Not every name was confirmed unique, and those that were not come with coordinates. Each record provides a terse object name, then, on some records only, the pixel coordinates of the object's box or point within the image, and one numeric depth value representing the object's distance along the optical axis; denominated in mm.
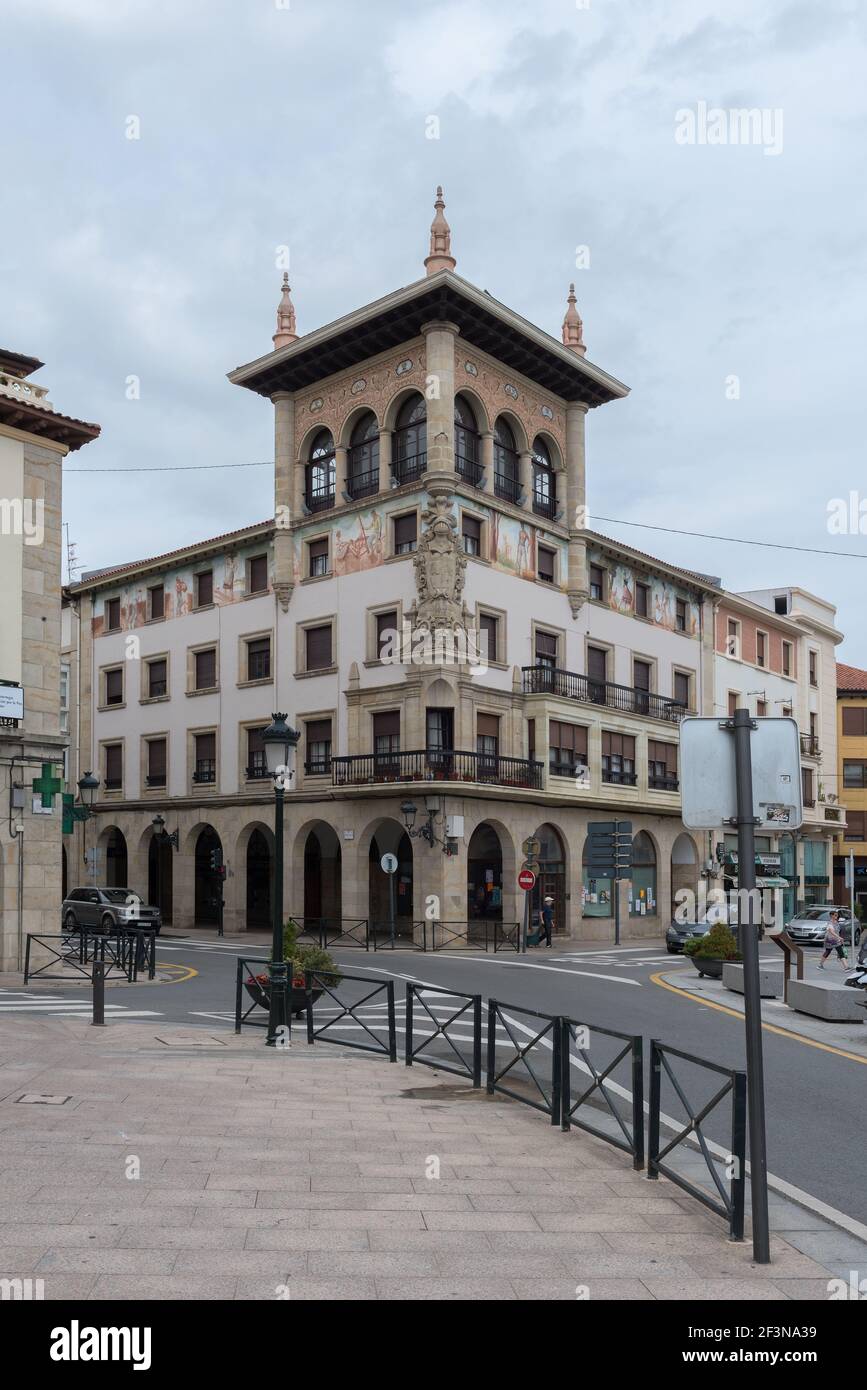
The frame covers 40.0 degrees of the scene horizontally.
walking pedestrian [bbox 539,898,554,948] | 34781
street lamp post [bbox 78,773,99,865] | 26609
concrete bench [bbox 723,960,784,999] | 19719
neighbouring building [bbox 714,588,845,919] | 50062
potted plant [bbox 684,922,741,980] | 23984
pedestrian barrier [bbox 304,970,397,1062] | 12594
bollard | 15188
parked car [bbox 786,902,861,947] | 39562
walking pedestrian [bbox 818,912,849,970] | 30784
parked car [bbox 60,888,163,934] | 32406
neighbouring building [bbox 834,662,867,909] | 63375
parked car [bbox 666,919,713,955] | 33375
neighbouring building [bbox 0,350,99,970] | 23312
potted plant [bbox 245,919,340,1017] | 14633
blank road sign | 6355
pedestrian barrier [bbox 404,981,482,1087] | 11086
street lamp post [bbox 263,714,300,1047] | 13633
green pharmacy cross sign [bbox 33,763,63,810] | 23703
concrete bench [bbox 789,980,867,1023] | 16594
